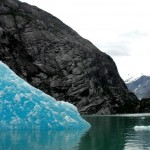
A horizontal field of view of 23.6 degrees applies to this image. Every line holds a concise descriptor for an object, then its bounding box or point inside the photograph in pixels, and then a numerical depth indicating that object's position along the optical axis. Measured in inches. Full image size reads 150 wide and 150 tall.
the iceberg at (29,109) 1547.7
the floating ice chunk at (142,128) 1750.7
